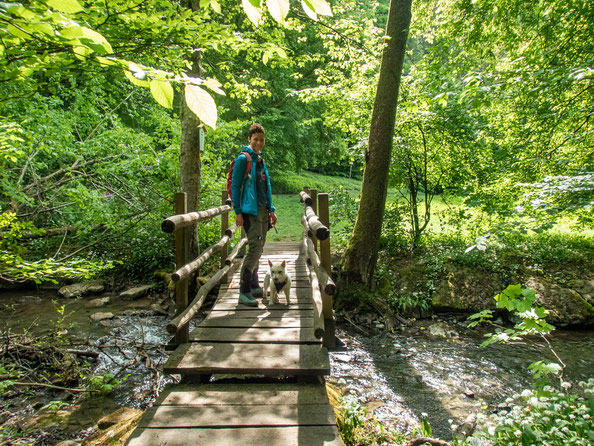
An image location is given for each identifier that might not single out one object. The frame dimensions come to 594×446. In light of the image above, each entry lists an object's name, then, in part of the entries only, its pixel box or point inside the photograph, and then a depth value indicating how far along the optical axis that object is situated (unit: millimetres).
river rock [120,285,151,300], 7266
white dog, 4391
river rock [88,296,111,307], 6872
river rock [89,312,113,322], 6160
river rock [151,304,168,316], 6637
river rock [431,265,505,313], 6633
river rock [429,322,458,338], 5867
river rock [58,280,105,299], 7281
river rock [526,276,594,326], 6117
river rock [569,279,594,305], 6555
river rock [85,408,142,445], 2816
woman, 4198
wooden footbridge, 2328
